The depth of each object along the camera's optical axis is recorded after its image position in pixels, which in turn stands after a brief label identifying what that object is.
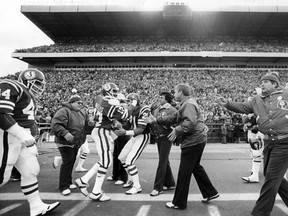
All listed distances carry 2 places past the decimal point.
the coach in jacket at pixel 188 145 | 4.20
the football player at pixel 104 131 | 4.65
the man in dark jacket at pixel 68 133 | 5.13
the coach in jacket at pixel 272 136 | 3.54
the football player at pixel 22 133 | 3.26
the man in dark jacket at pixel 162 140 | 5.00
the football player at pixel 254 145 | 6.10
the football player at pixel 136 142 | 5.21
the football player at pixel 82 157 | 7.18
